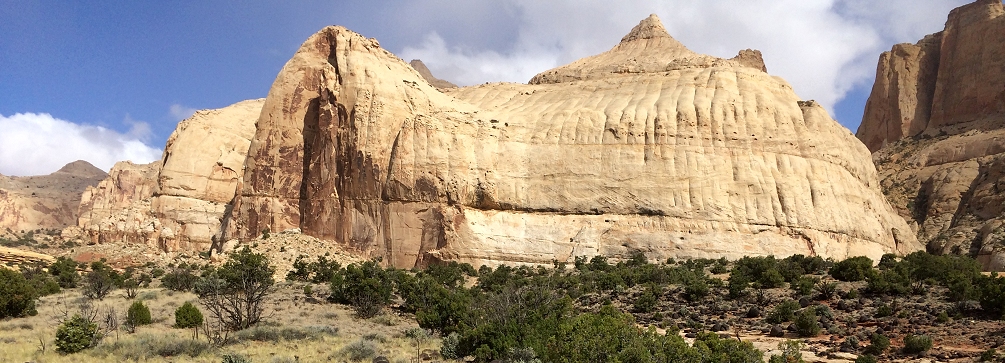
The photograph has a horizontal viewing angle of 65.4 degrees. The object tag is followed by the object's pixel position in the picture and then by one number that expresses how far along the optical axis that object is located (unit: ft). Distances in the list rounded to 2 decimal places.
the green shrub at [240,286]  88.09
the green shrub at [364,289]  107.96
